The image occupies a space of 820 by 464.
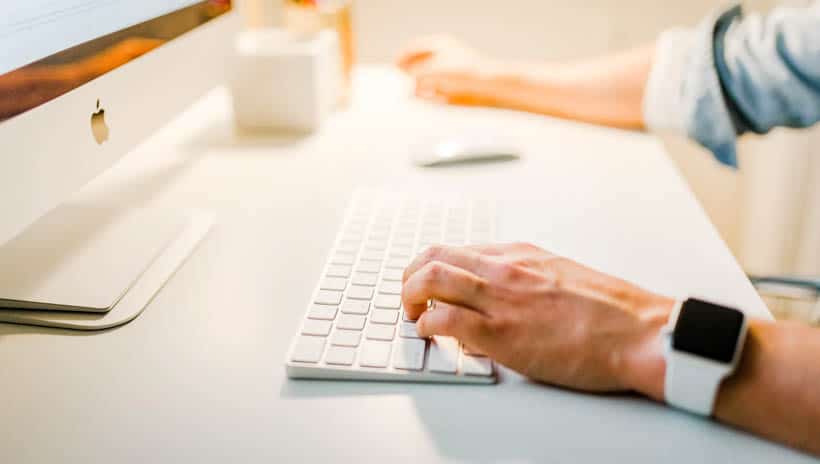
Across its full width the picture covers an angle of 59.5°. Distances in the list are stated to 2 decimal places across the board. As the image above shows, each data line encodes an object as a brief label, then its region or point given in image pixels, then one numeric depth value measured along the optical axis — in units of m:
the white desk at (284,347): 0.40
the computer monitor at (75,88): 0.45
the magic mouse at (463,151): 0.82
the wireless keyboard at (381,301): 0.45
